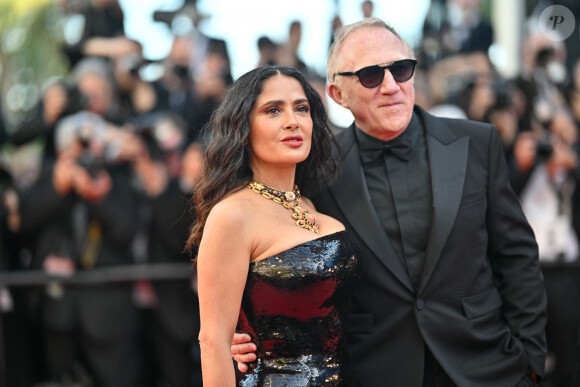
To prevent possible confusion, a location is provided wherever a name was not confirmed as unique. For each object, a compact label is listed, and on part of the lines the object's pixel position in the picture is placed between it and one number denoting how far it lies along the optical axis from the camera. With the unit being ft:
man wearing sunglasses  8.84
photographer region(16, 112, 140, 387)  16.30
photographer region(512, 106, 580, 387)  15.34
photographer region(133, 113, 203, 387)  16.28
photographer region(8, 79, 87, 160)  17.35
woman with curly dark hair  7.83
